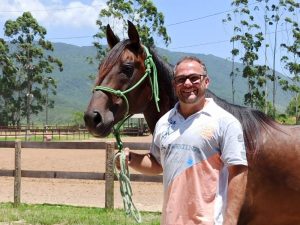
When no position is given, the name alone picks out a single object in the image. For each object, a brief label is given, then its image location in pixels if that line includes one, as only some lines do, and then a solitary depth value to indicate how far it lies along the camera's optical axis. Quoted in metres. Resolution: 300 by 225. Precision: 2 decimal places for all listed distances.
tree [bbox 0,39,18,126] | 59.30
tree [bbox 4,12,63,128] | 58.75
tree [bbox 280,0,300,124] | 43.80
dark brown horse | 3.11
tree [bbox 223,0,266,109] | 47.44
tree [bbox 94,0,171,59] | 46.53
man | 2.31
